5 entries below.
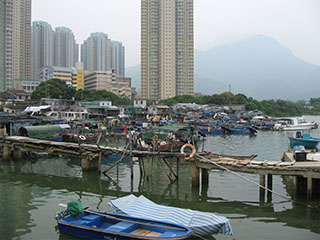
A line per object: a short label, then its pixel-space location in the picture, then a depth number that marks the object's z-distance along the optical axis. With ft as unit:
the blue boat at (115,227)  32.58
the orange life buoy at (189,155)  56.13
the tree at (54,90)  236.63
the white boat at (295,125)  200.23
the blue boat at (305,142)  100.25
